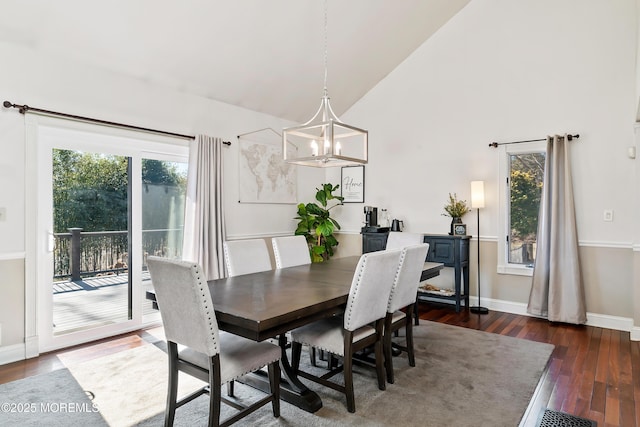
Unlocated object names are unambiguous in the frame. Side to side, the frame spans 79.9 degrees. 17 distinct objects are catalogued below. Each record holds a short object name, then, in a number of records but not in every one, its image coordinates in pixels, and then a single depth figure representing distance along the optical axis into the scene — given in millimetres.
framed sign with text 6164
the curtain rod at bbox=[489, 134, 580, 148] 4355
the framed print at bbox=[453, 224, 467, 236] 5037
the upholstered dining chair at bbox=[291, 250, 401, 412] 2430
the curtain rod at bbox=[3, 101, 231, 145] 3293
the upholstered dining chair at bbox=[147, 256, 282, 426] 2002
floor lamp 4805
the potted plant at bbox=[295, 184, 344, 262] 5738
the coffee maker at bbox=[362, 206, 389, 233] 5535
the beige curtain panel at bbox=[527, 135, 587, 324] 4281
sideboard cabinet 4852
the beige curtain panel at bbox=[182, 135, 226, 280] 4500
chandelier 2851
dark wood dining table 2014
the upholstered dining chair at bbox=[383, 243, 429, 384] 2865
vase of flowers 5102
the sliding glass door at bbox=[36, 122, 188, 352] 3594
